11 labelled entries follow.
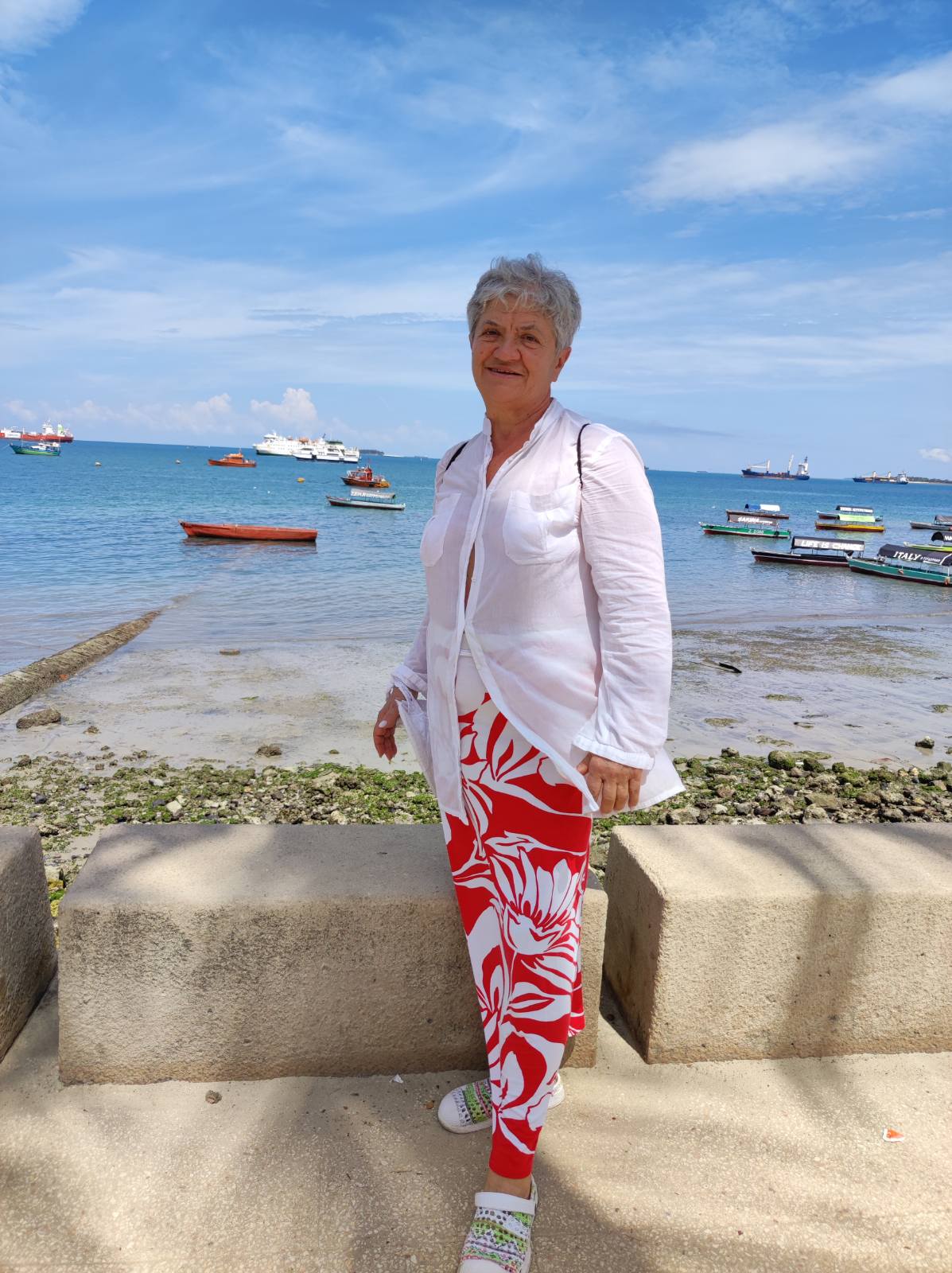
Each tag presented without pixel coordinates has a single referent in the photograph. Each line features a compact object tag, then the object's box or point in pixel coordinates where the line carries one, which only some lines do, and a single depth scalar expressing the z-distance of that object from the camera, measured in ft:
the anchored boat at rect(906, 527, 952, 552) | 89.04
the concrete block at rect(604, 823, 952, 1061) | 7.14
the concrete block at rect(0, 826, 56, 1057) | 7.04
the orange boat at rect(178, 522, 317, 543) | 87.61
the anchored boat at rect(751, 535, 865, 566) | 91.86
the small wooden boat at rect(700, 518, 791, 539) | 130.72
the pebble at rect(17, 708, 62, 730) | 25.11
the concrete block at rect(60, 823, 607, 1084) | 6.68
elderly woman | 5.54
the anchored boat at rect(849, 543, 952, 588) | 78.95
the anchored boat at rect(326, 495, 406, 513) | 144.64
